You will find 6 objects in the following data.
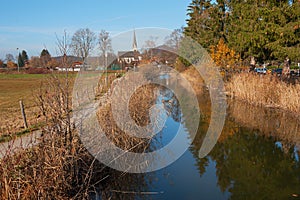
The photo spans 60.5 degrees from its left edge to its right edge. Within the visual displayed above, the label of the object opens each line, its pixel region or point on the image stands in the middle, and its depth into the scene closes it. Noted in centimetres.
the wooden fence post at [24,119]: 779
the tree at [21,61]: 6471
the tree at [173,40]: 3412
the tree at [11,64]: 5982
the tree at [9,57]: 6641
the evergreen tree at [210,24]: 1909
